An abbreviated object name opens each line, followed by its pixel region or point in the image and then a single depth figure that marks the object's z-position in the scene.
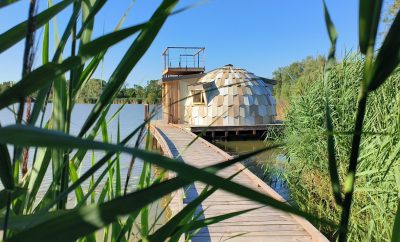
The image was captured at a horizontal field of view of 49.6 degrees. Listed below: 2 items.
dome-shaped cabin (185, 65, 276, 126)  20.66
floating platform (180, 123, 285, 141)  19.33
